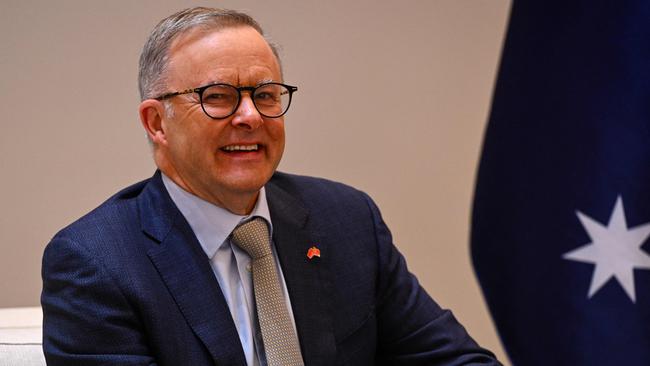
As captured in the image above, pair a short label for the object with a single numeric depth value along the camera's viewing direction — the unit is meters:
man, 3.77
